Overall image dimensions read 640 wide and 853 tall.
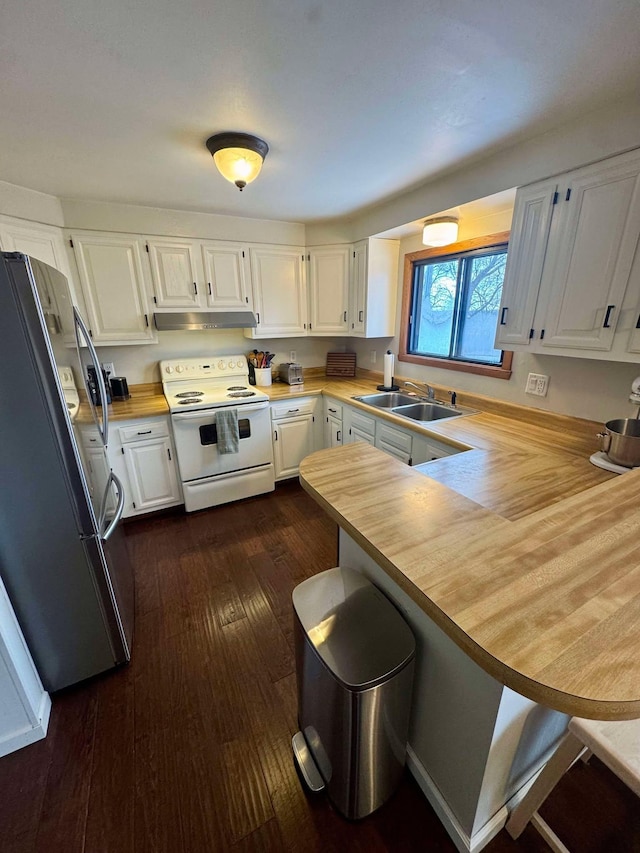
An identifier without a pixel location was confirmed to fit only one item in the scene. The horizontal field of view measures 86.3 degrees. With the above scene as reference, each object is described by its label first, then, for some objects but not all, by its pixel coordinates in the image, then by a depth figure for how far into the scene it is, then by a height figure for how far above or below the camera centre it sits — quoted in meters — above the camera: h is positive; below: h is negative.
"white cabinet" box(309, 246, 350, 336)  3.08 +0.24
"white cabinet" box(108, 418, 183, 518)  2.48 -1.04
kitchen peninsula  0.61 -0.57
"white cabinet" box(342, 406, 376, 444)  2.57 -0.83
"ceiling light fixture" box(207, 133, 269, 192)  1.56 +0.73
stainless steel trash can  0.94 -1.00
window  2.33 +0.07
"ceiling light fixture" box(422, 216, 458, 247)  2.28 +0.55
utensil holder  3.23 -0.52
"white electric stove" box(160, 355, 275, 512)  2.62 -0.86
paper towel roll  2.88 -0.43
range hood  2.68 -0.01
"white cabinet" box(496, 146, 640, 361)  1.39 +0.21
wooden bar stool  0.74 -0.94
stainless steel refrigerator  1.14 -0.67
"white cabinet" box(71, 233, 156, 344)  2.45 +0.25
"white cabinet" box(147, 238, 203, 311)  2.63 +0.34
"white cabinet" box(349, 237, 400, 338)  2.88 +0.24
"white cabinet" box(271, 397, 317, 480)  3.03 -1.01
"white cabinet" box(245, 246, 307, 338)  2.99 +0.23
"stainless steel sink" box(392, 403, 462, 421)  2.51 -0.69
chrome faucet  2.68 -0.58
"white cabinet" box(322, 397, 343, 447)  3.00 -0.91
